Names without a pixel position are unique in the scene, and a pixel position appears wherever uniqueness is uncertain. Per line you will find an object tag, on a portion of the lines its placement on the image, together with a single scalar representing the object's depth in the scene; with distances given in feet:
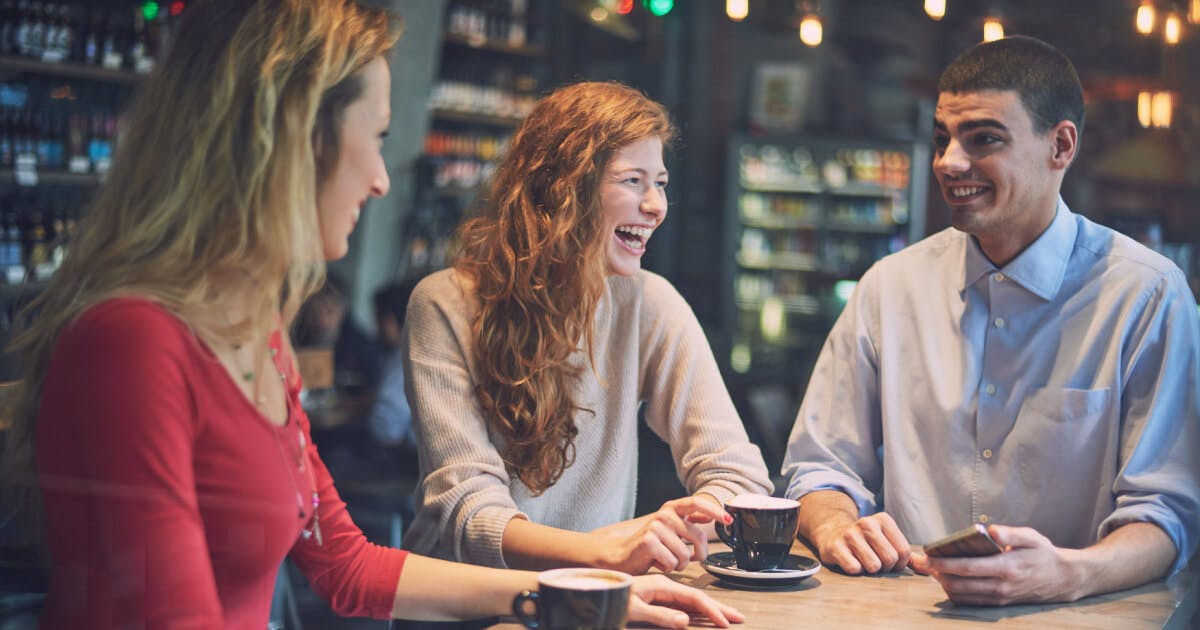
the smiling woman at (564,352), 6.01
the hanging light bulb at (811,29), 14.93
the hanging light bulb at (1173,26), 14.79
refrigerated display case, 28.35
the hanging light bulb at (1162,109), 24.47
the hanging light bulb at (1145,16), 13.70
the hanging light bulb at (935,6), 13.65
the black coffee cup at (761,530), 4.95
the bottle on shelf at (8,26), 16.69
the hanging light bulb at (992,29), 11.15
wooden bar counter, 4.62
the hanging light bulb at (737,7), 14.15
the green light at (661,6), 20.83
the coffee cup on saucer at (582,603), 3.70
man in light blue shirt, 5.91
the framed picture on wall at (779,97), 30.30
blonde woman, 3.47
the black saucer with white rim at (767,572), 4.99
